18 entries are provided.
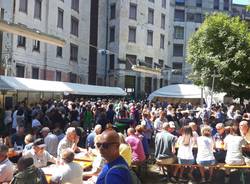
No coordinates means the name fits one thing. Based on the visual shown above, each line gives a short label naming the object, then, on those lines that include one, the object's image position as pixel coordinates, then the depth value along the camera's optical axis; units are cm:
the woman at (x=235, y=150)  581
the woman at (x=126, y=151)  491
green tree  1299
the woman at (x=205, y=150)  582
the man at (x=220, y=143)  648
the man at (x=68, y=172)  393
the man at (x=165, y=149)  615
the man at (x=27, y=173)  348
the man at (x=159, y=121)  886
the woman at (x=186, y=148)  593
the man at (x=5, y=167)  397
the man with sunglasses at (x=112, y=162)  199
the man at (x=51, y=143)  584
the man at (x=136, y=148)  593
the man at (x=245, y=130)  647
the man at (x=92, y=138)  636
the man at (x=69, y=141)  559
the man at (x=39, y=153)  488
